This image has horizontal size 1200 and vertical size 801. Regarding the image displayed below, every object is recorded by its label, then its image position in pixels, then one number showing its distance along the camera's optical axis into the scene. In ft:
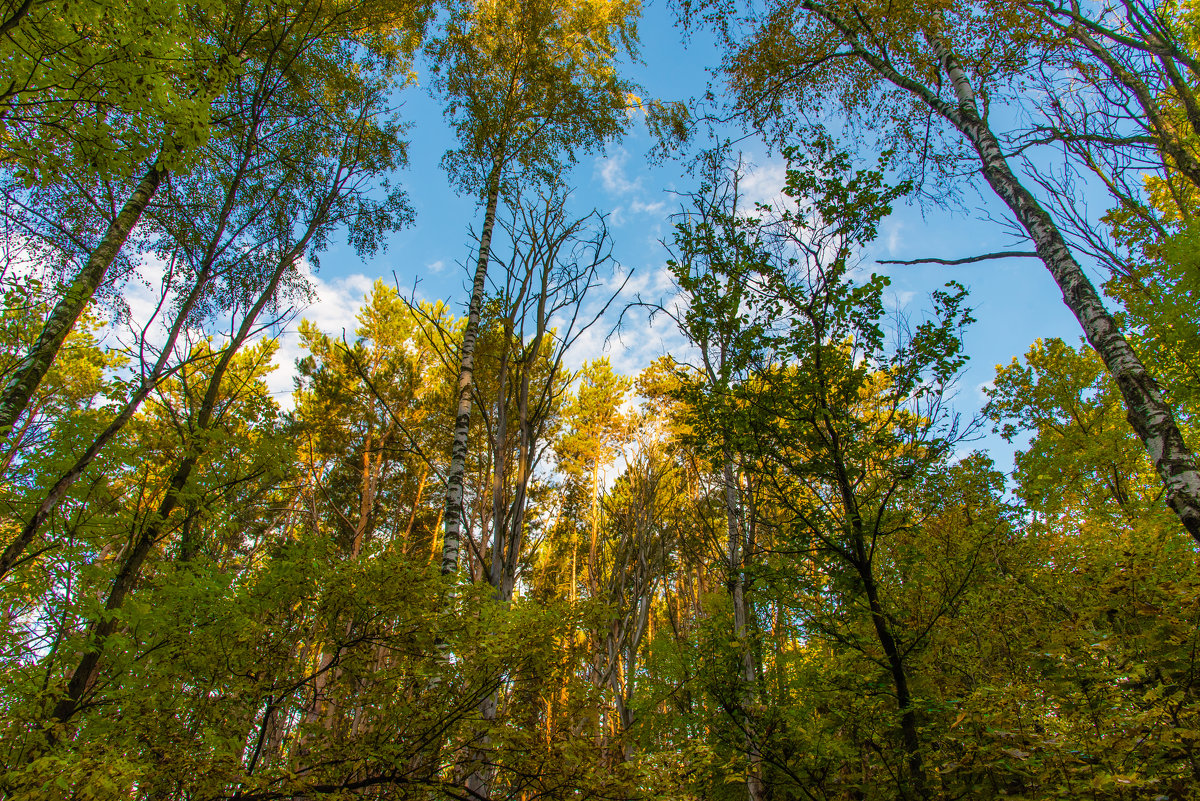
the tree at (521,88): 20.56
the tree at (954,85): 9.42
